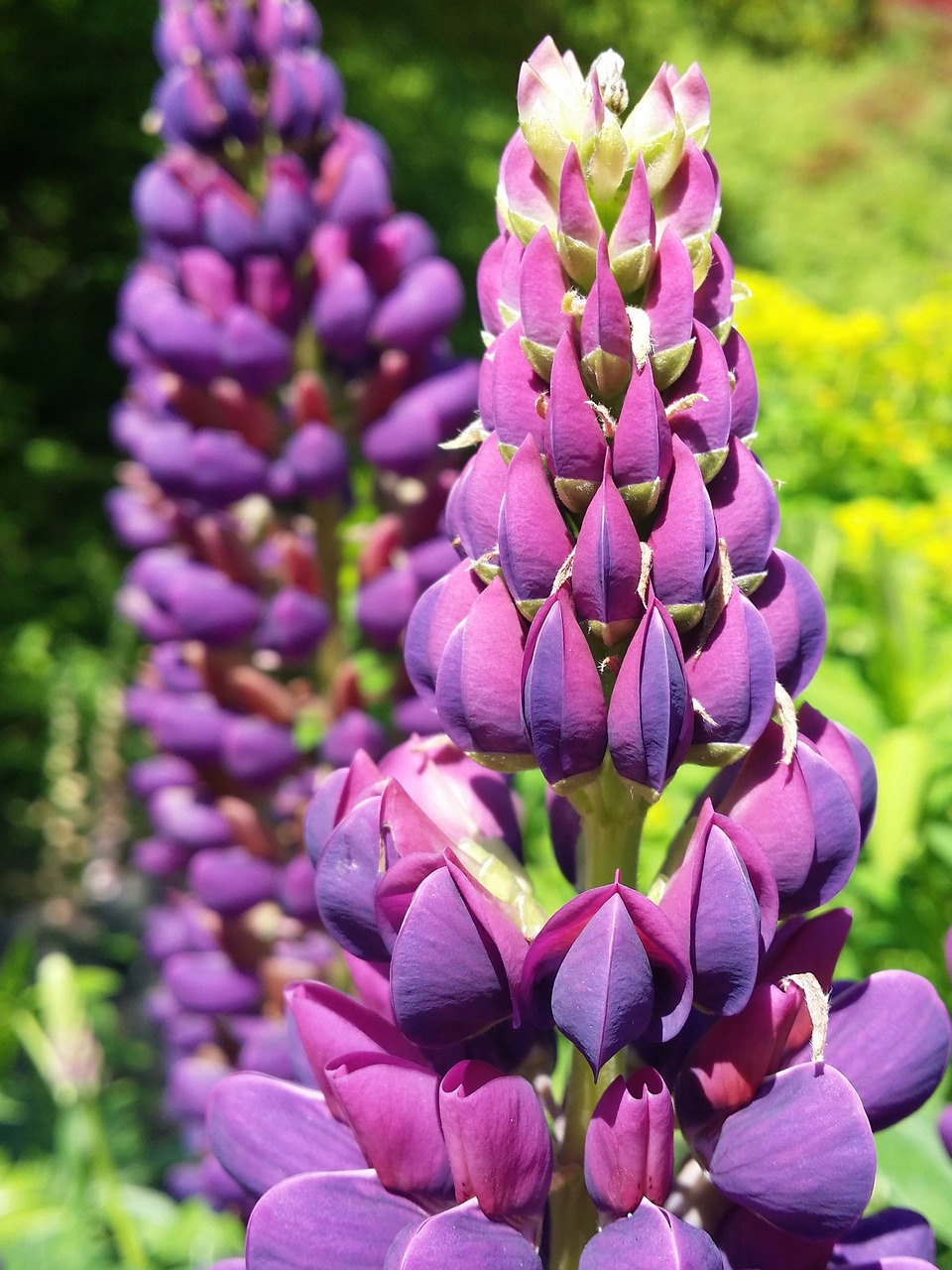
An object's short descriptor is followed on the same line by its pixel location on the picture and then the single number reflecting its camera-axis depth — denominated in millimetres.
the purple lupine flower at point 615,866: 129
